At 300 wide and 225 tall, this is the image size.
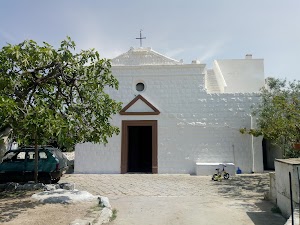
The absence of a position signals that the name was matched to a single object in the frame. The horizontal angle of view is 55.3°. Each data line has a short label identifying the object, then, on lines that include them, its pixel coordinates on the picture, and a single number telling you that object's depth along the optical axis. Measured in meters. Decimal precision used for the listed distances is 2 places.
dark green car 11.91
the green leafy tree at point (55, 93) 6.05
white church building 15.96
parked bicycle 13.45
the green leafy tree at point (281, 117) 10.92
